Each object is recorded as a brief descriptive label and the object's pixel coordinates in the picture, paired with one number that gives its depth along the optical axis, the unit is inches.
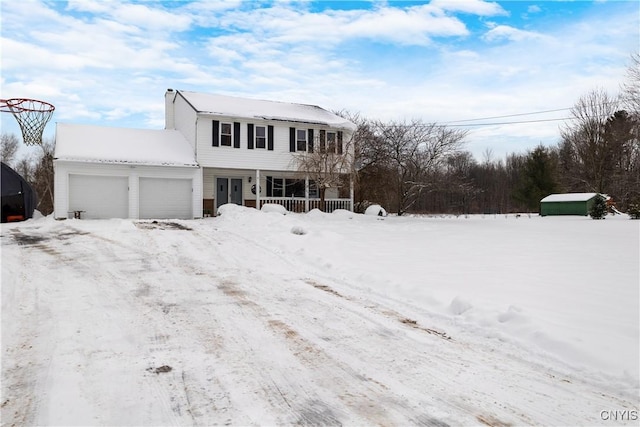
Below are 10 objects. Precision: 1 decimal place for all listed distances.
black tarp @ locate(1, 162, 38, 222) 668.1
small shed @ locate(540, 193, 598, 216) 891.4
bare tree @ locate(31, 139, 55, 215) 1346.0
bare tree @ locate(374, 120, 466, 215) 1075.3
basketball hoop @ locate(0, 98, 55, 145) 625.9
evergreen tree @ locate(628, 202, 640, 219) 679.7
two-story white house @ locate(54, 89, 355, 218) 699.4
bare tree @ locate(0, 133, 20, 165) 1622.8
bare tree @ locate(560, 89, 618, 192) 1212.5
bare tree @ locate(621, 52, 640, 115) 910.4
